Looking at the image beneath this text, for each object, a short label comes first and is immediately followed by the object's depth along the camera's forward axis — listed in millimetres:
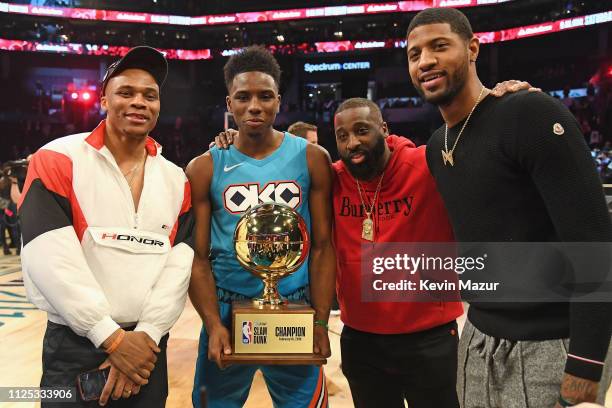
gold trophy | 1683
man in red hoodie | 1937
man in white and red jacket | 1523
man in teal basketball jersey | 1987
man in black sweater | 1189
